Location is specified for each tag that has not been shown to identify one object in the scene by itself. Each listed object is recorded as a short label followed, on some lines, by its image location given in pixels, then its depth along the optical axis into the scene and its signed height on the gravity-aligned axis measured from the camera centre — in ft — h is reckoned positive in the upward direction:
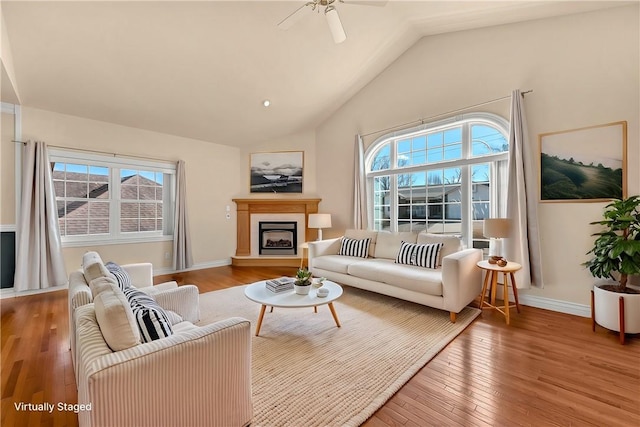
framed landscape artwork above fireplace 19.26 +3.30
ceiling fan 8.55 +6.50
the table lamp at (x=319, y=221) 16.32 -0.21
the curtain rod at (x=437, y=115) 11.11 +4.81
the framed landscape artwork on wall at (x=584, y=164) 9.07 +1.77
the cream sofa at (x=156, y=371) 3.41 -2.12
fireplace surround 18.71 -0.47
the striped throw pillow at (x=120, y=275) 6.50 -1.40
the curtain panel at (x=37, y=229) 12.03 -0.34
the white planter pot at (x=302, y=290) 8.70 -2.30
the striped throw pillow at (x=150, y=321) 4.35 -1.68
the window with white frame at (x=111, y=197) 13.76 +1.26
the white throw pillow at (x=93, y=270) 6.07 -1.14
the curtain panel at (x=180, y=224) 16.61 -0.30
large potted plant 7.72 -1.58
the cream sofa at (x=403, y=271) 9.16 -2.14
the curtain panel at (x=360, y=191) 16.02 +1.51
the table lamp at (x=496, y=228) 9.69 -0.46
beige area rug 5.34 -3.63
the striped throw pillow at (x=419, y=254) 11.07 -1.61
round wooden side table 9.25 -2.40
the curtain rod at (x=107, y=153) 13.02 +3.56
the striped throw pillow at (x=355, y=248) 13.70 -1.56
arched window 11.89 +1.98
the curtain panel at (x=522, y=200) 10.33 +0.56
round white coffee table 7.97 -2.47
